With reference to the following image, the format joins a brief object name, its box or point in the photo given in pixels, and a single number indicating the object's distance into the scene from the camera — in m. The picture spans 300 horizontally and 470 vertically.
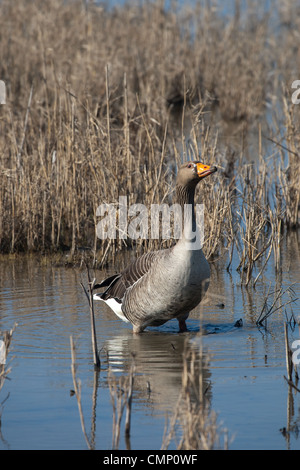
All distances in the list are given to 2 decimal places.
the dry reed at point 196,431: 7.47
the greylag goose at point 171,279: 11.88
